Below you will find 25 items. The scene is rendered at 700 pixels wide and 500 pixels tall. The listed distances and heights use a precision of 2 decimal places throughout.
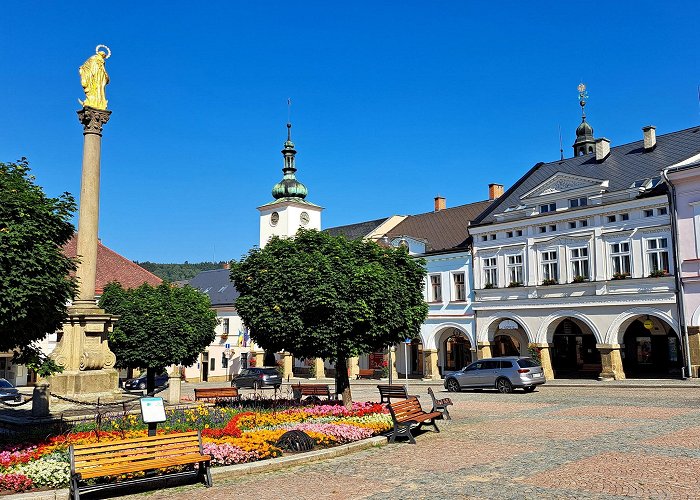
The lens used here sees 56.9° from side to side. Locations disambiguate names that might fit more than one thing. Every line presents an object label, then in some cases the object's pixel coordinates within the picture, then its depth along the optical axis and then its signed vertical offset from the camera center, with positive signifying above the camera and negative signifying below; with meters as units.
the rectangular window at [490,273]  39.09 +3.56
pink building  30.31 +4.01
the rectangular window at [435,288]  42.44 +2.93
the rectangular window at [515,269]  37.75 +3.65
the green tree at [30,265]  10.47 +1.27
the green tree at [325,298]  18.27 +1.06
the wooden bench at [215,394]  23.48 -2.06
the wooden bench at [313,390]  22.48 -2.01
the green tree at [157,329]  27.55 +0.39
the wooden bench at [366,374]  46.56 -2.86
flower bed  10.07 -1.99
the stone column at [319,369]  49.45 -2.58
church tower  62.28 +12.40
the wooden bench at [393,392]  20.50 -1.91
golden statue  21.98 +8.88
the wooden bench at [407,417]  13.97 -1.89
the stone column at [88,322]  19.80 +0.55
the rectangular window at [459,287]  41.06 +2.85
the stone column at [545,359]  36.16 -1.59
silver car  27.72 -1.89
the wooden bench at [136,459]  9.30 -1.82
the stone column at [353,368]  46.84 -2.44
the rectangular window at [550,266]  36.03 +3.56
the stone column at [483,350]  39.06 -1.10
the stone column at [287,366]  51.59 -2.44
